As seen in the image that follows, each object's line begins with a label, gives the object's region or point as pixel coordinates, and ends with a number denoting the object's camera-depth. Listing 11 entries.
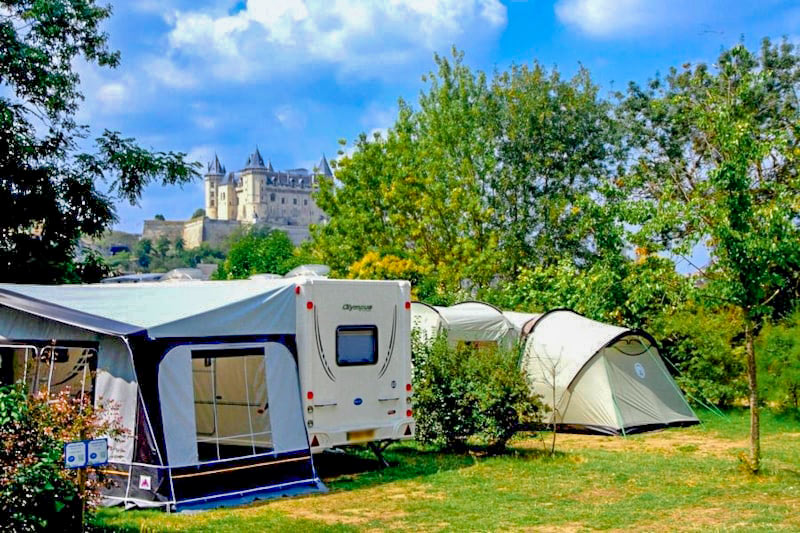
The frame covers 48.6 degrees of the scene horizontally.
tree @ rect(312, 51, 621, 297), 28.05
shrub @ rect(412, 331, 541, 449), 12.09
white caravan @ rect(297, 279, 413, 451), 10.41
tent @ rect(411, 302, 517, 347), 15.36
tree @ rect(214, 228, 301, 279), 66.06
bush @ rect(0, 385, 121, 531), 6.43
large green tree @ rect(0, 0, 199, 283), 16.62
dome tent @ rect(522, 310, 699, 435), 14.85
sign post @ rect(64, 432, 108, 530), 6.52
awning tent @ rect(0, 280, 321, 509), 9.05
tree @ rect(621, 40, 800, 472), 10.09
